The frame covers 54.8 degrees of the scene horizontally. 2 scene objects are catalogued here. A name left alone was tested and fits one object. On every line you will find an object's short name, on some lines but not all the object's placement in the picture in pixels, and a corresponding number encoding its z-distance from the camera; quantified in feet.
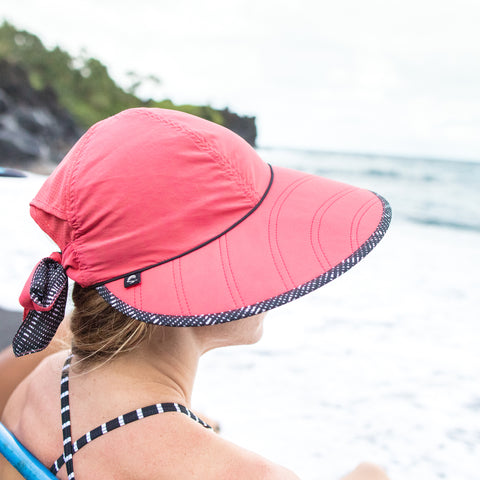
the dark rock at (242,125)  133.69
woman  2.42
